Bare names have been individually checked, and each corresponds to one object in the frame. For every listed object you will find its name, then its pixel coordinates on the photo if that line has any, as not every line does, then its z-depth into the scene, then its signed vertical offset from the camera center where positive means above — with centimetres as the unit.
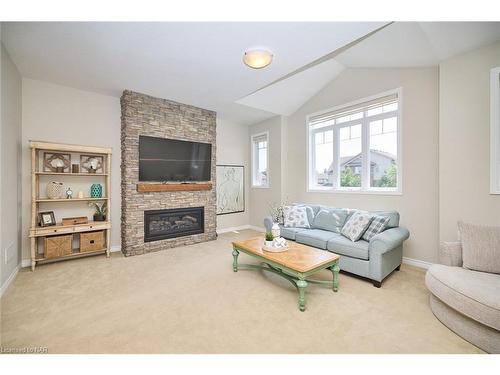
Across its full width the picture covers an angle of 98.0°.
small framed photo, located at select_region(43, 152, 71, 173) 330 +36
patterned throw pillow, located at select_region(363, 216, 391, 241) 282 -53
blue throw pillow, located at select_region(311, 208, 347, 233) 347 -56
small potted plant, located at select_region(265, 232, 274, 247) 277 -67
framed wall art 539 -8
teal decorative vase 362 -9
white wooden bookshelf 297 -21
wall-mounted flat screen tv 393 +51
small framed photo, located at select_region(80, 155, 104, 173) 360 +36
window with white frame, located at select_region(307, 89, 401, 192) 349 +73
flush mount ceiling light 246 +147
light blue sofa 253 -80
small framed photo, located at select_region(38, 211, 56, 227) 317 -48
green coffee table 210 -80
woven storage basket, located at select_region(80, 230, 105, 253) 334 -86
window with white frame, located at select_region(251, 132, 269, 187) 557 +68
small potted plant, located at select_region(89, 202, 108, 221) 362 -42
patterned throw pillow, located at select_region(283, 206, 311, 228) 381 -55
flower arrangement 405 -59
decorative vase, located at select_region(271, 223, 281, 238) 287 -60
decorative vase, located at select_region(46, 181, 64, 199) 322 -6
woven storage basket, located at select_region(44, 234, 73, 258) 306 -86
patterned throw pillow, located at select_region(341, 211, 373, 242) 290 -54
